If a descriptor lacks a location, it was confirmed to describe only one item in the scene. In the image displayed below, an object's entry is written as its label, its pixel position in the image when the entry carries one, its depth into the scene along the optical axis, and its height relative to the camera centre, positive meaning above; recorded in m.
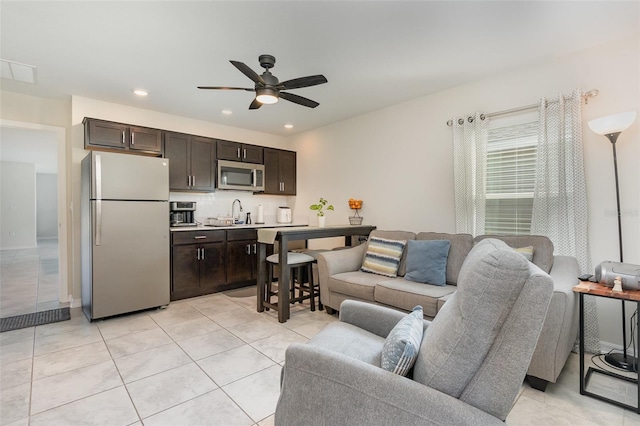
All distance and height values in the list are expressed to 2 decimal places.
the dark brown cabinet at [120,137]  3.60 +1.00
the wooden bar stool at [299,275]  3.44 -0.75
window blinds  2.96 +0.35
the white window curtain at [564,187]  2.59 +0.21
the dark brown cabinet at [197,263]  3.94 -0.64
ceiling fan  2.47 +1.09
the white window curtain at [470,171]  3.19 +0.45
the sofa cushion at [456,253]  2.98 -0.40
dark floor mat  3.14 -1.11
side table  1.83 -0.54
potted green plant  4.03 -0.08
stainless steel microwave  4.62 +0.63
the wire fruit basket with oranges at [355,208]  4.27 +0.08
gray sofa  1.95 -0.69
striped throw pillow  3.26 -0.49
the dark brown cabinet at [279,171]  5.19 +0.76
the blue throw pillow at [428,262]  2.92 -0.49
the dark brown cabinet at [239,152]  4.66 +1.02
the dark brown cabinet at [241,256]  4.43 -0.62
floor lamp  2.21 +0.59
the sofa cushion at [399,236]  3.31 -0.27
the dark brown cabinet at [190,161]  4.18 +0.78
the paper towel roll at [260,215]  5.22 +0.00
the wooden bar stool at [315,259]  3.69 -0.56
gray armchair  0.93 -0.55
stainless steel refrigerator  3.22 -0.19
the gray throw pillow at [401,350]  1.11 -0.52
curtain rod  2.58 +1.01
